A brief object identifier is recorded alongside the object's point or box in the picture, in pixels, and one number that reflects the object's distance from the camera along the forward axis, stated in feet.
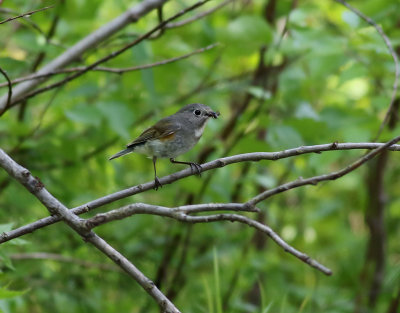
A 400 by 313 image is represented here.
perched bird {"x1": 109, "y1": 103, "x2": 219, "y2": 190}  24.79
